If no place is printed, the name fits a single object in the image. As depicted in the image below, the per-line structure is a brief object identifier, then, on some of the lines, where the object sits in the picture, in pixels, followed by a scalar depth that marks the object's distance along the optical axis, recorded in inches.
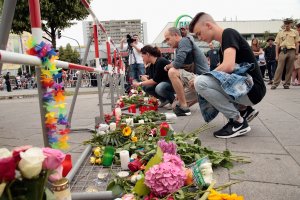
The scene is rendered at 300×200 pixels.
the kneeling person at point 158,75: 181.0
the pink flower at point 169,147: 61.7
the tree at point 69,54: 2096.2
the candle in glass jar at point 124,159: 71.1
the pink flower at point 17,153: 22.6
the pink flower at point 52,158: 24.5
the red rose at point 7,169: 21.3
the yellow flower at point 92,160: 76.5
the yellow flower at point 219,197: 41.4
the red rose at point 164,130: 89.5
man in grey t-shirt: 157.9
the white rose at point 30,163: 22.2
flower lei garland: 49.1
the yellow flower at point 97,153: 79.4
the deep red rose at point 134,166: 64.2
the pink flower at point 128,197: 47.4
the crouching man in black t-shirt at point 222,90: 101.7
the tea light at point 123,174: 61.4
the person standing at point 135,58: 282.9
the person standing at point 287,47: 278.7
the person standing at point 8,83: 775.1
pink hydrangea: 47.4
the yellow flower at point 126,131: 91.2
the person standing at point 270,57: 397.4
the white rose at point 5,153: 21.9
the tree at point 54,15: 503.5
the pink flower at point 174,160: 51.7
